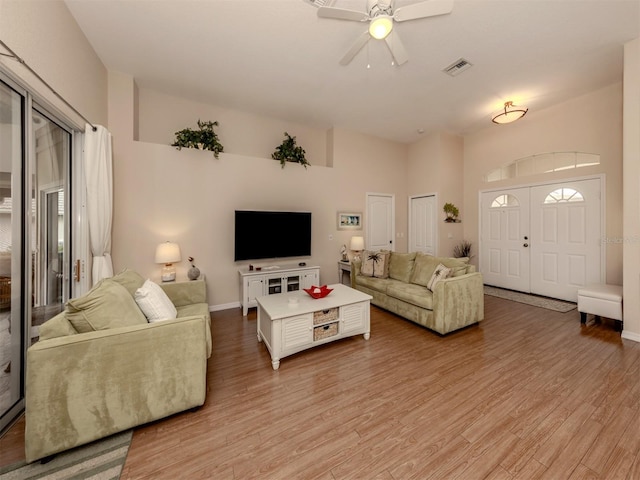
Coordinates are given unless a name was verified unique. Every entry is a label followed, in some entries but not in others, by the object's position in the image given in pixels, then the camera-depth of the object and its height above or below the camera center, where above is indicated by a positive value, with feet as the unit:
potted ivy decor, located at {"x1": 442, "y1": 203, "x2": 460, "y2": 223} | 17.03 +1.91
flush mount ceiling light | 12.05 +6.20
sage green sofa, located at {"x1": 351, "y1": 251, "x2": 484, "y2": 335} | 9.45 -2.23
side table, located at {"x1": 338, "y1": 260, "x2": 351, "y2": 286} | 15.65 -2.01
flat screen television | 12.99 +0.30
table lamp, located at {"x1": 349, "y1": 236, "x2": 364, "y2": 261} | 15.89 -0.22
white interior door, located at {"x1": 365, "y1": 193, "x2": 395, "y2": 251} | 17.65 +1.31
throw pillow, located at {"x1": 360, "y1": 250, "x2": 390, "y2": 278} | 13.12 -1.35
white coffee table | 7.59 -2.68
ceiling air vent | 9.80 +7.03
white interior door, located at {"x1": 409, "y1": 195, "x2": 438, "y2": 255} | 17.42 +1.11
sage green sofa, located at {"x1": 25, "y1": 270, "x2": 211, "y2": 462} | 4.37 -2.56
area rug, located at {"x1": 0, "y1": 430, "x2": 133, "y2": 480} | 4.23 -4.01
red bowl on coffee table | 8.97 -1.91
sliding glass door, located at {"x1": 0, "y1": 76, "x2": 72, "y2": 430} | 5.43 +0.18
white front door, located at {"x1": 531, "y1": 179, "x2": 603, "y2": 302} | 12.40 +0.09
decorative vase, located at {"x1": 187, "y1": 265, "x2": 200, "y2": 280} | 11.27 -1.53
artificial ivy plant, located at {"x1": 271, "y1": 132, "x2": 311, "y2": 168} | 14.15 +5.00
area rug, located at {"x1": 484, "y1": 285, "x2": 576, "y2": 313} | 12.46 -3.33
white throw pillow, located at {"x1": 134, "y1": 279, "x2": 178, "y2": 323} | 6.25 -1.68
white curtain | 8.52 +1.63
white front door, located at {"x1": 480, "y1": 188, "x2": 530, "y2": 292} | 15.01 +0.04
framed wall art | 16.42 +1.27
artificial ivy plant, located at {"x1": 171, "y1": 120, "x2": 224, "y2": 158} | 11.81 +4.88
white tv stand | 12.22 -2.12
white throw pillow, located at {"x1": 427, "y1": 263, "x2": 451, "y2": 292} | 10.18 -1.48
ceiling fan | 6.29 +5.92
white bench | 9.55 -2.49
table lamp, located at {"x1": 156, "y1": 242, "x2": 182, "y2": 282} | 10.78 -0.72
